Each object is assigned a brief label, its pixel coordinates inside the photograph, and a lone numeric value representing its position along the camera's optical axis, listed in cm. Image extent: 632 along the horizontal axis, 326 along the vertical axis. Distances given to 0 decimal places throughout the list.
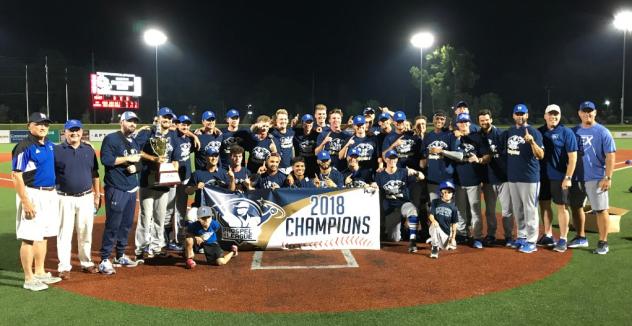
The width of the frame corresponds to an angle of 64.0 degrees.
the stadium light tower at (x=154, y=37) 3826
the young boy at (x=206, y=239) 687
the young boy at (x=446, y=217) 760
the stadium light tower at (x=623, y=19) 3938
